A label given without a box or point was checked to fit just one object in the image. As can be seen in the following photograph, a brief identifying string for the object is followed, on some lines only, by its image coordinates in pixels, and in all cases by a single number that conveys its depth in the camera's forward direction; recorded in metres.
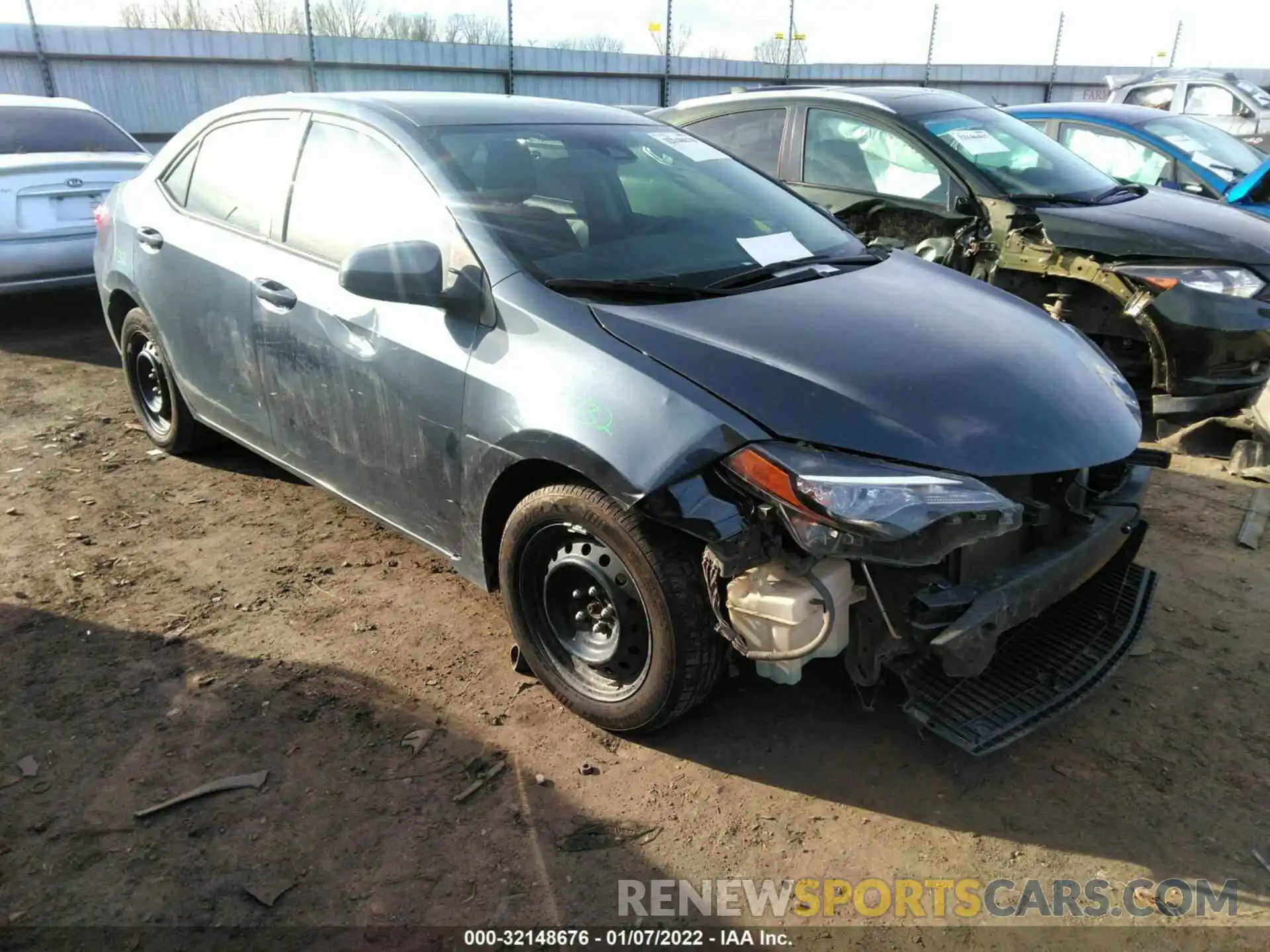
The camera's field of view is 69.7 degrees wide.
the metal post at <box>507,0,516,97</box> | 13.46
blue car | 7.00
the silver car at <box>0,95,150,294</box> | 6.20
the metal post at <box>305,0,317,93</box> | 12.24
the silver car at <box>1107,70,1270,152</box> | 10.46
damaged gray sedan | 2.29
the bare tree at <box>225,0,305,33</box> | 12.30
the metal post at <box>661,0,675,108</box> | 14.78
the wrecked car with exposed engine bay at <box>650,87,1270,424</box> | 4.64
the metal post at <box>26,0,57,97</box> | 11.08
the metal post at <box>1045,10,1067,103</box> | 17.33
